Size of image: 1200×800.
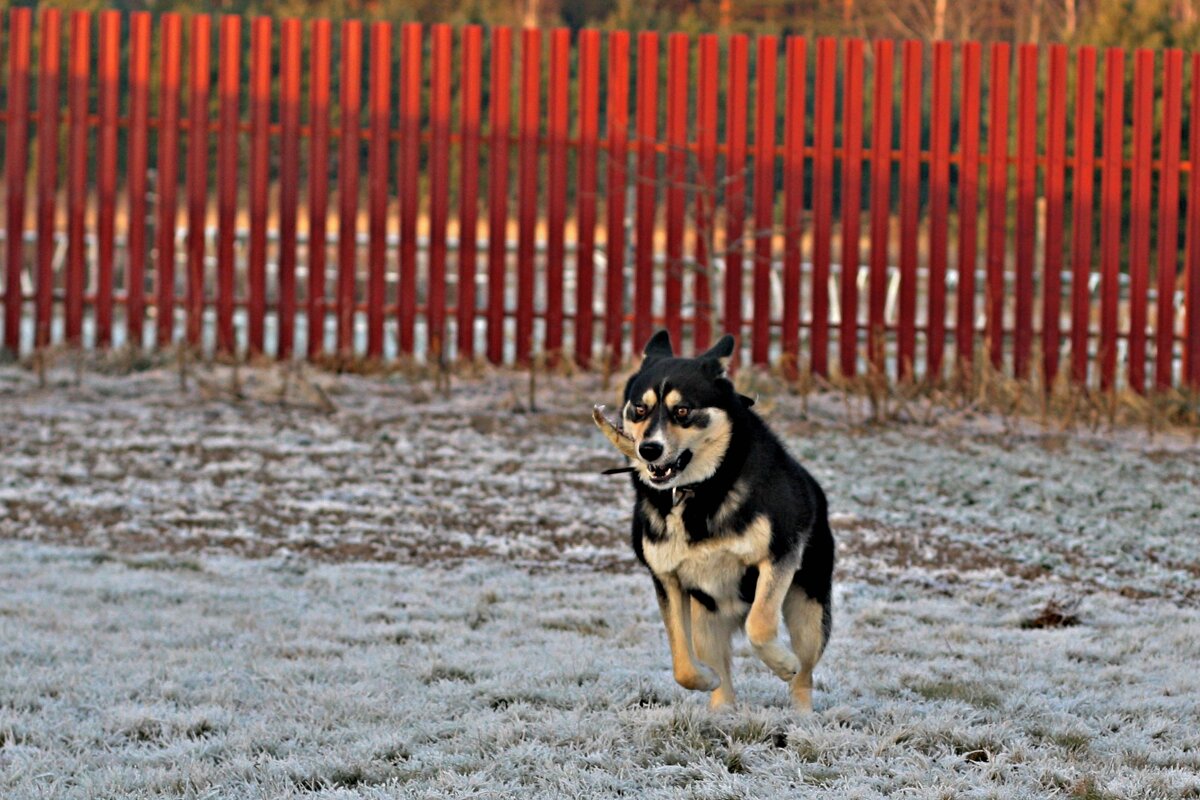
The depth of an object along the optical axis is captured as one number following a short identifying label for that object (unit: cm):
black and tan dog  817
